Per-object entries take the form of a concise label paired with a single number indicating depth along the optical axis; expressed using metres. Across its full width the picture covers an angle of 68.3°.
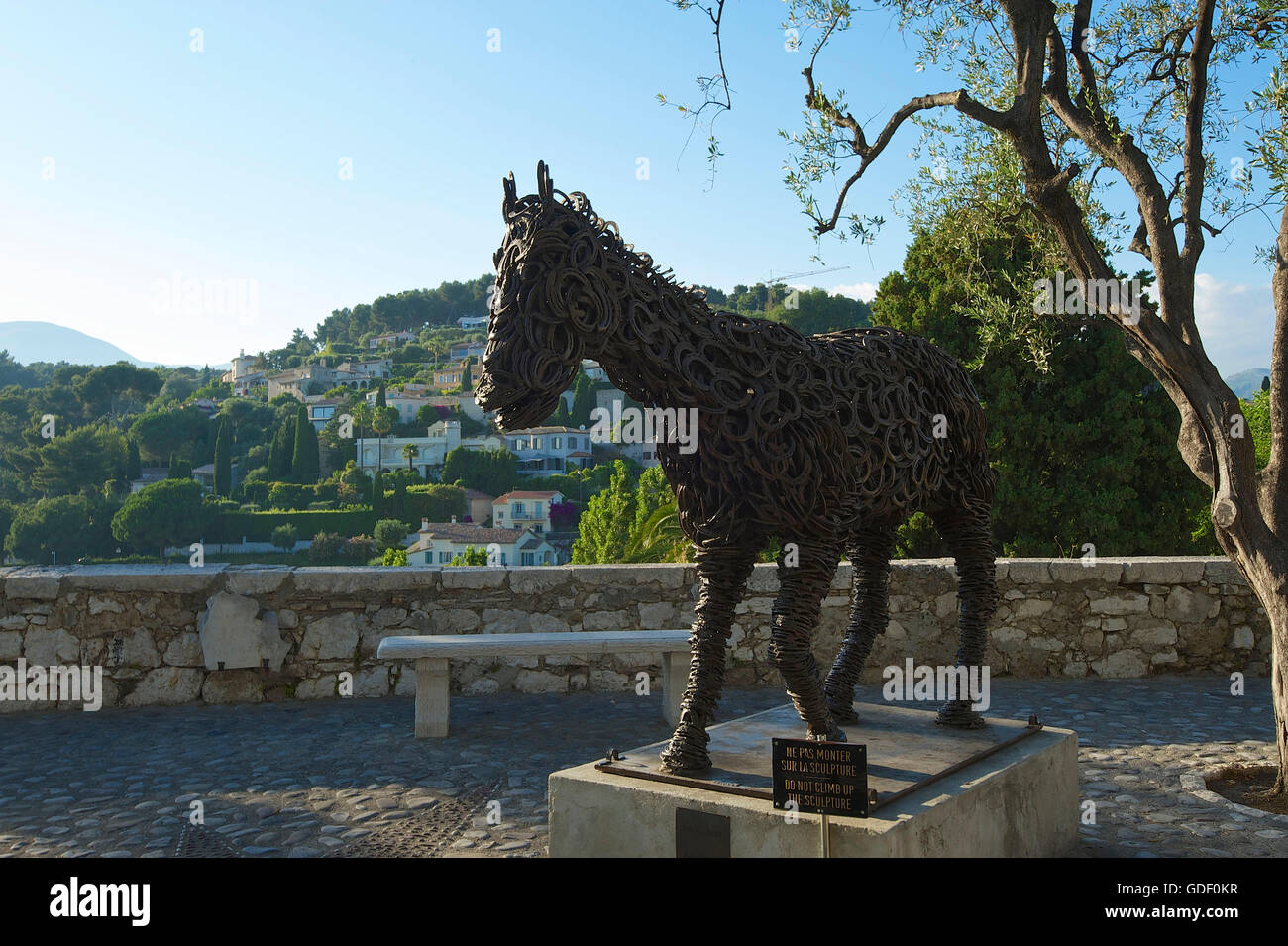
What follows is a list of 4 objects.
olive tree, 5.31
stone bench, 6.64
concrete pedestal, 3.30
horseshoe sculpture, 3.19
